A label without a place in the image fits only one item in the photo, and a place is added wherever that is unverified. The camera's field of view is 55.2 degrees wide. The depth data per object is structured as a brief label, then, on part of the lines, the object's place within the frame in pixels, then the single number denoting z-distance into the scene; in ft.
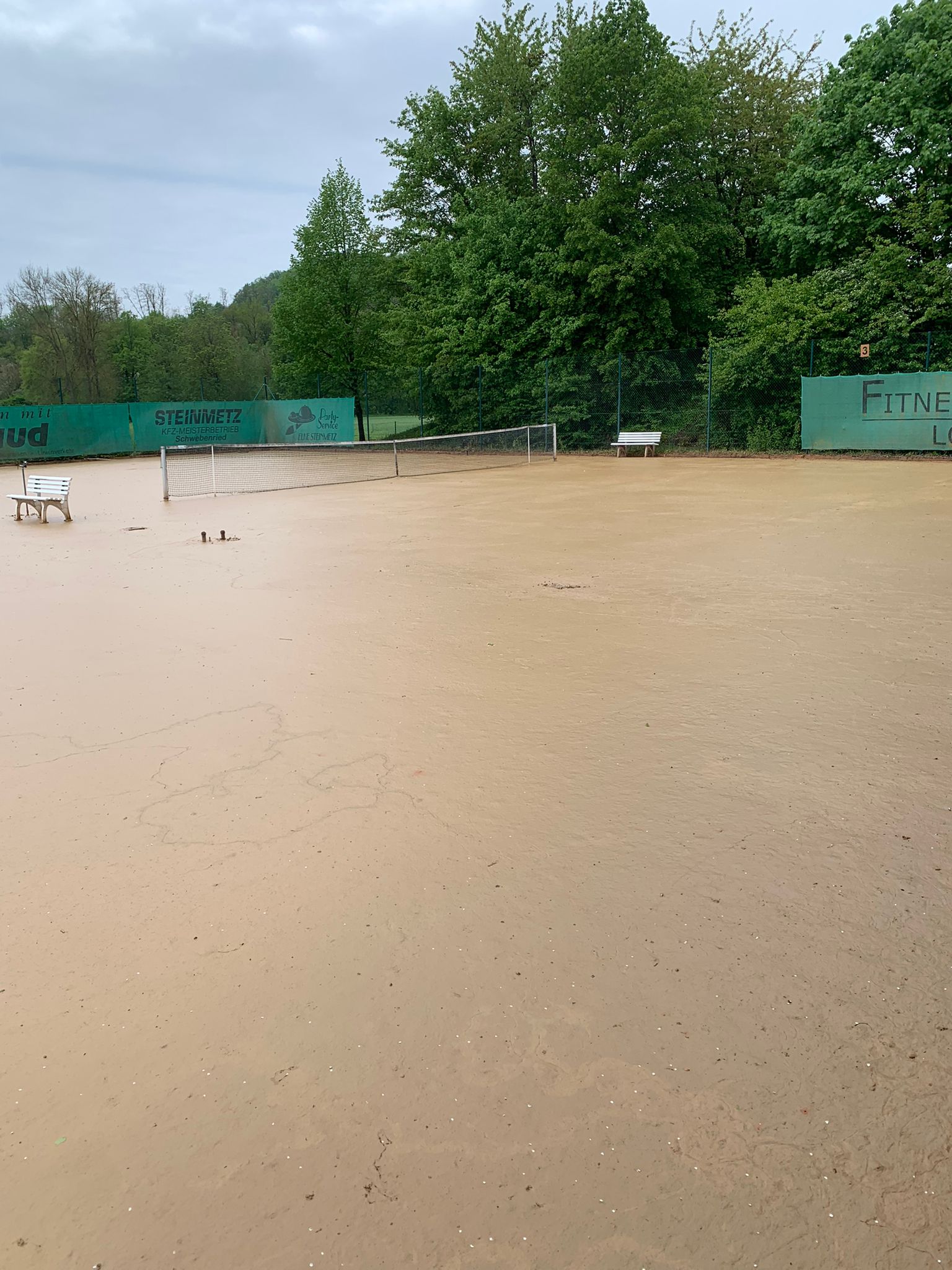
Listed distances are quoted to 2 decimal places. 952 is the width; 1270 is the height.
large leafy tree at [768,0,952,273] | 73.41
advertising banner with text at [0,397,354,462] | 95.96
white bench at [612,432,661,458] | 81.56
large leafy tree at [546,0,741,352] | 86.99
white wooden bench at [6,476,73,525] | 45.42
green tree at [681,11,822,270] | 96.12
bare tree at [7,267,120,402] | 141.69
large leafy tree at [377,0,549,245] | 103.86
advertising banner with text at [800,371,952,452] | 67.62
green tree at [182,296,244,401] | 153.28
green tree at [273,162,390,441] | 114.73
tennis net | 67.92
